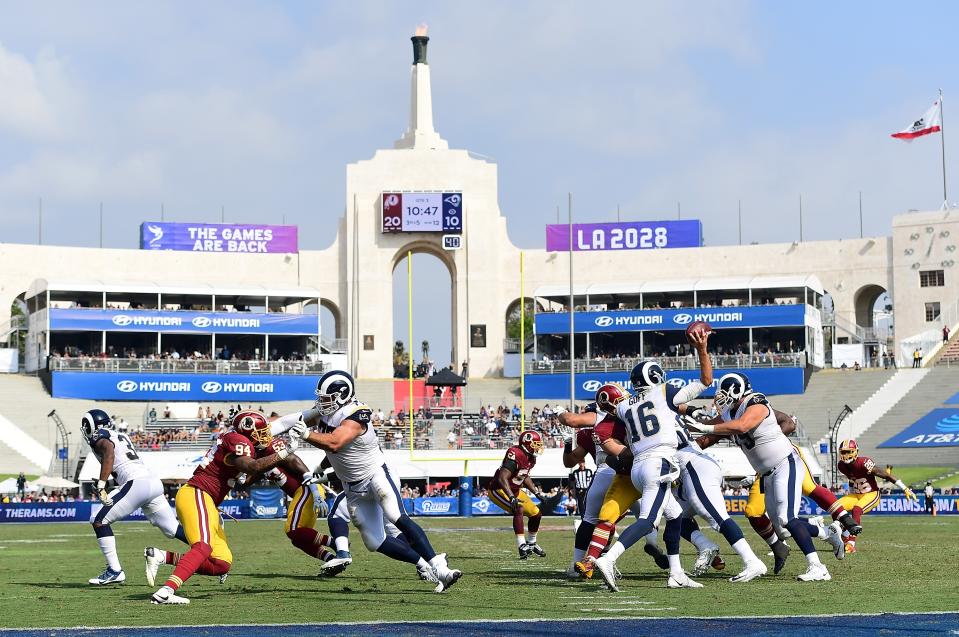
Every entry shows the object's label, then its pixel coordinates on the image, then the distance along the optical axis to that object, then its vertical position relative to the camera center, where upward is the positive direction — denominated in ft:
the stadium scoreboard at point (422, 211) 257.55 +34.14
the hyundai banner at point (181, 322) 231.91 +12.38
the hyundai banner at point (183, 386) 224.74 +0.78
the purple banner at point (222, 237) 266.98 +30.76
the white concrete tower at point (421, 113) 266.77 +55.75
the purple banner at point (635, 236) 269.03 +30.28
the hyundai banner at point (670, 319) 235.40 +12.00
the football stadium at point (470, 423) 46.75 -2.53
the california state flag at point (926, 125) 252.21 +48.78
